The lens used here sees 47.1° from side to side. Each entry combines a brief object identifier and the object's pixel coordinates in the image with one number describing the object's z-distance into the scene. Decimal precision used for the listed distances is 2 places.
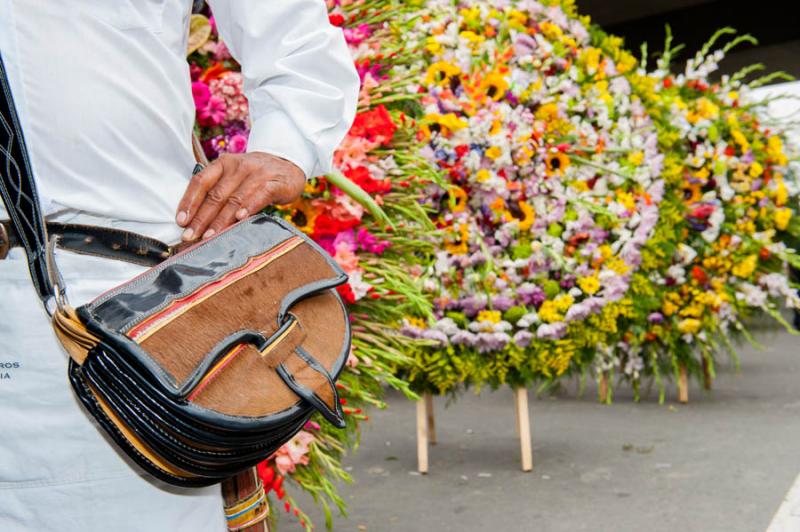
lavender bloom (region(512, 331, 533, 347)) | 4.28
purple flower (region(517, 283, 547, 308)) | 4.38
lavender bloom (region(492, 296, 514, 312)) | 4.34
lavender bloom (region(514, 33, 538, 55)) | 4.58
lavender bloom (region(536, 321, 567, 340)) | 4.31
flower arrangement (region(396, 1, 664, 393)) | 4.25
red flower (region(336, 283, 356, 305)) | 2.69
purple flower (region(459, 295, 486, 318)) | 4.32
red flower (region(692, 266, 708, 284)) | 5.93
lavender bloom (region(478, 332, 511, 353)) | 4.25
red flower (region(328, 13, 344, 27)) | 2.83
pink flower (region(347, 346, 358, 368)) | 2.66
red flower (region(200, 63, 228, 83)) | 2.71
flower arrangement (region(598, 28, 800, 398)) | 5.79
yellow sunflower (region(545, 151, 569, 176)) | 4.53
